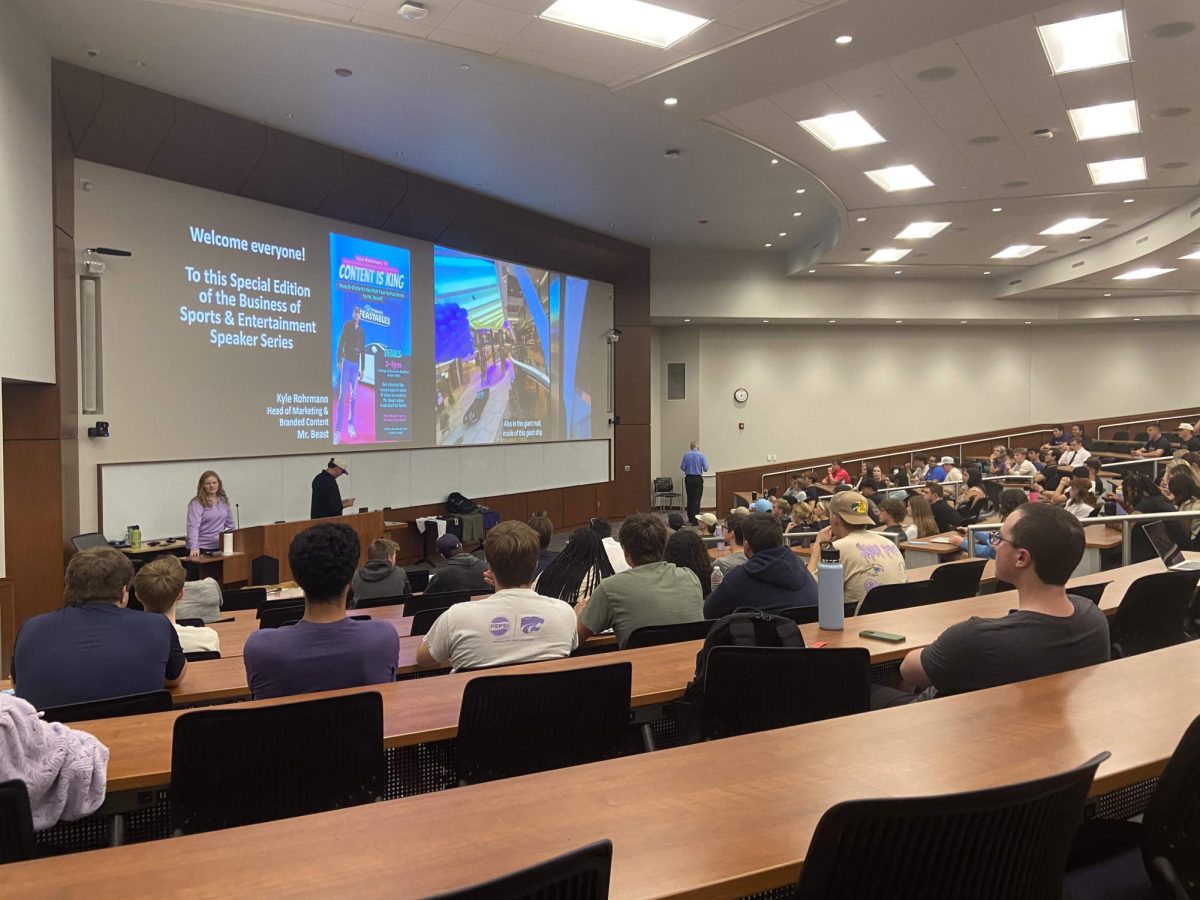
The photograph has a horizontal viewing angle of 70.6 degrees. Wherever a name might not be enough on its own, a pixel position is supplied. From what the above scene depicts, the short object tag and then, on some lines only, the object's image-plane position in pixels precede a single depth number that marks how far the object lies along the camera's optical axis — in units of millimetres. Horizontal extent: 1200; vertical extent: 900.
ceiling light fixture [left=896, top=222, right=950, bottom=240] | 12961
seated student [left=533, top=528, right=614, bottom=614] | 4734
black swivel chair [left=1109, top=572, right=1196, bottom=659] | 3566
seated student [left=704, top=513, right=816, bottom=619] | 3740
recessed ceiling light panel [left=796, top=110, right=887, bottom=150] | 8586
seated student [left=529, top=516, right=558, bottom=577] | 6141
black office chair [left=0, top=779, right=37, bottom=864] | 1551
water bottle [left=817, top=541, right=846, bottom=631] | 3158
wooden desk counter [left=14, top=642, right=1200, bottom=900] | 1277
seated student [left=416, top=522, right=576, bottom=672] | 3002
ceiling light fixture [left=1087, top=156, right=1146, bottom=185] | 9709
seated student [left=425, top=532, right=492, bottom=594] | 5309
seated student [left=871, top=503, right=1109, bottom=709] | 2352
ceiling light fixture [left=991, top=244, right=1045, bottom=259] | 14727
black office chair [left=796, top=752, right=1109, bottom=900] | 1188
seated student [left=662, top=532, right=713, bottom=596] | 4496
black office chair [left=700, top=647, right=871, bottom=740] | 2445
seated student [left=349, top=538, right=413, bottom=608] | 5559
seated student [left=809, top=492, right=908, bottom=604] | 4594
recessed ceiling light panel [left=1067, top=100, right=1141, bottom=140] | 8008
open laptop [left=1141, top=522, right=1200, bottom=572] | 4523
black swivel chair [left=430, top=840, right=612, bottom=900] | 955
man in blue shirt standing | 16578
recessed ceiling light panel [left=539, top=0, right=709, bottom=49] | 6121
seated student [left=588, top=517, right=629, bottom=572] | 5219
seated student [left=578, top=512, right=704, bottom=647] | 3555
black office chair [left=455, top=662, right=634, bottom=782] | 2299
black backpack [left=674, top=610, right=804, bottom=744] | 2584
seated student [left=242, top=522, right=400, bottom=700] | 2605
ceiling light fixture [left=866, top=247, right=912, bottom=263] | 15003
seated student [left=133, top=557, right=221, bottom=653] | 3568
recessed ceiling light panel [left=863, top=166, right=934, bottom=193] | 10188
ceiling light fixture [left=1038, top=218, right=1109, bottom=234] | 12757
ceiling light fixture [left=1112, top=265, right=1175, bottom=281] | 14914
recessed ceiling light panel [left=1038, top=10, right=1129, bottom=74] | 6305
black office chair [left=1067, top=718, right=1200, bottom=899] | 1553
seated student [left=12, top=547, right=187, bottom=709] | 2705
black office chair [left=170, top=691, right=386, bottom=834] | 2039
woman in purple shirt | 8398
